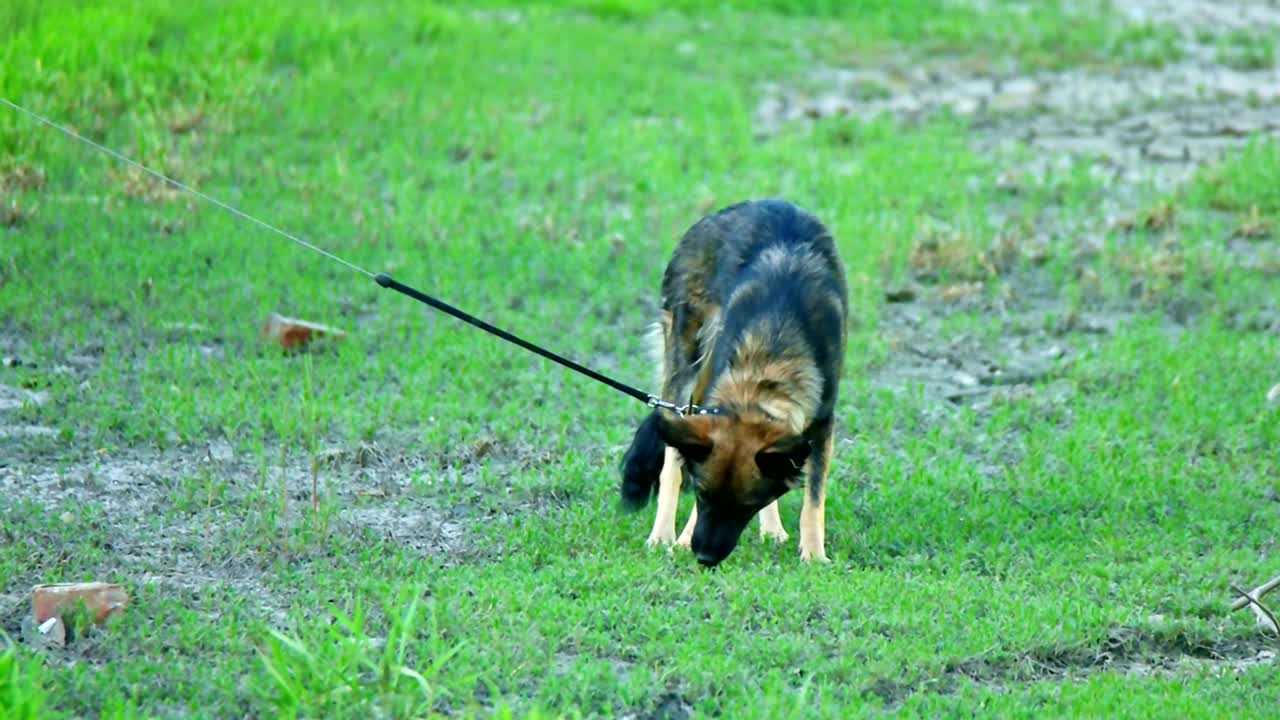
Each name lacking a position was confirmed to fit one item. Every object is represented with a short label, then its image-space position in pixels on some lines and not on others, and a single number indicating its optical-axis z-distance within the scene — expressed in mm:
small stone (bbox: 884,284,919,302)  21228
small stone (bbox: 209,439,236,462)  15570
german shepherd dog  13031
